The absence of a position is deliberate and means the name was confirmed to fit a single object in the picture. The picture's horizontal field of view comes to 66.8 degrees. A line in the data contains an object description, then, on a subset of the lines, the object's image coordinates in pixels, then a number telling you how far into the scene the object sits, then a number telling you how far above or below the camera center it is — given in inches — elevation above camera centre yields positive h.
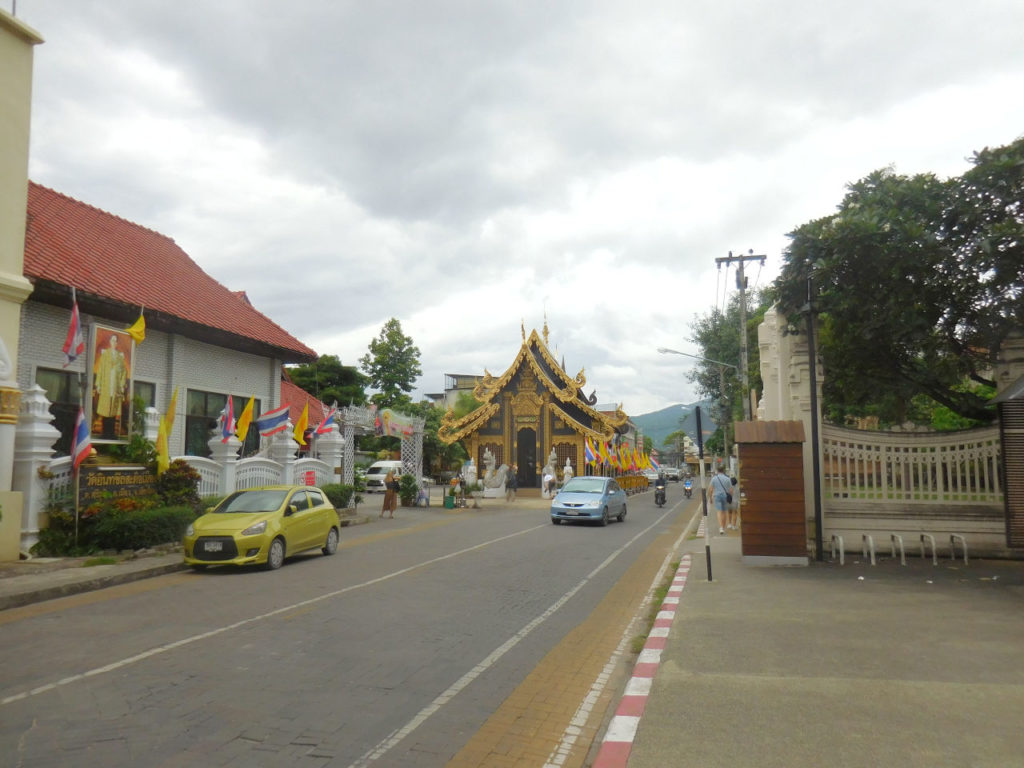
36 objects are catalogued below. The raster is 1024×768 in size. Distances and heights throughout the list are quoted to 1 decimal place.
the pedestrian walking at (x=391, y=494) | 1010.1 -43.6
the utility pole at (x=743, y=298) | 1160.8 +249.0
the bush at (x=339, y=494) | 913.5 -39.5
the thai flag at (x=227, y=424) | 744.3 +34.7
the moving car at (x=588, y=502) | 908.6 -48.0
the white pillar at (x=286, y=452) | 861.2 +9.1
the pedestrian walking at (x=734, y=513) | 788.6 -54.3
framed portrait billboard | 638.5 +64.2
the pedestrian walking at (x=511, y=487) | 1423.5 -48.6
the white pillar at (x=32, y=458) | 540.4 +0.9
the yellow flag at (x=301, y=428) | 888.3 +36.8
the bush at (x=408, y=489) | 1235.9 -45.1
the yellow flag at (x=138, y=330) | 650.2 +108.4
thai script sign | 572.1 -18.5
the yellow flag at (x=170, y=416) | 665.8 +37.7
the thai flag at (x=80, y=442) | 553.6 +12.4
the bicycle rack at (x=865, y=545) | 523.3 -55.6
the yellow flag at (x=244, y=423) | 757.9 +37.0
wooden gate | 496.4 -18.6
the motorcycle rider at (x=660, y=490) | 1349.7 -49.8
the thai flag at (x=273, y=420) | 837.8 +43.1
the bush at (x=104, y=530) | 549.0 -51.0
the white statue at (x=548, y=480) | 1514.5 -37.1
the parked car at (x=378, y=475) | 1631.5 -31.1
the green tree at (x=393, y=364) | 2097.7 +260.8
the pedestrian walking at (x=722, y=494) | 736.3 -30.9
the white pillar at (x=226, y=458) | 746.8 +1.9
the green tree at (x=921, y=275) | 484.4 +122.3
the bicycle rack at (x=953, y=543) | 507.8 -52.6
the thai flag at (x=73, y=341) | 583.5 +89.4
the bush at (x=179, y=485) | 656.4 -21.6
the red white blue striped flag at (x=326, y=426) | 969.5 +43.2
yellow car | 503.2 -46.8
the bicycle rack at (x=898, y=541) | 496.1 -52.6
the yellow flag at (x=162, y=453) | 649.0 +5.6
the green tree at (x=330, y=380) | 1806.1 +188.4
